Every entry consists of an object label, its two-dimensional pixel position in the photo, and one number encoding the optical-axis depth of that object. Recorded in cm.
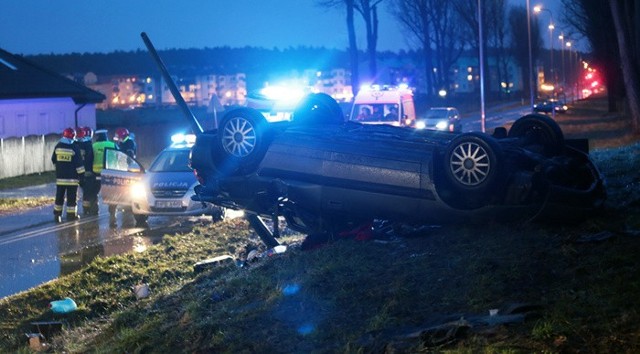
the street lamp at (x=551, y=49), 6881
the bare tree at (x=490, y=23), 8144
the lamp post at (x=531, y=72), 5325
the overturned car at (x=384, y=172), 823
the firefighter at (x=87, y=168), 1884
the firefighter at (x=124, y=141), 2012
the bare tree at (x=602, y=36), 4556
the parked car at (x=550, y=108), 6172
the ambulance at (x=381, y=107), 3111
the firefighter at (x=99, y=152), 1866
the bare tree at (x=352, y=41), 5431
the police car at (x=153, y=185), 1714
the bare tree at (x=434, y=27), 7794
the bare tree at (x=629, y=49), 2638
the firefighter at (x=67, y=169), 1848
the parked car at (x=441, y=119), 3953
